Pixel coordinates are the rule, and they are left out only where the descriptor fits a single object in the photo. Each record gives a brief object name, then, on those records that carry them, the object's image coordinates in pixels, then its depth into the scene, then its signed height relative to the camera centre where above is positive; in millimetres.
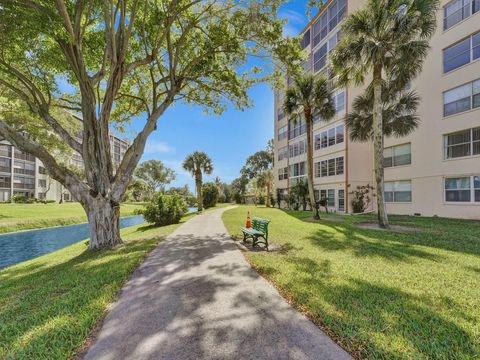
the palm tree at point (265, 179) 43331 +1610
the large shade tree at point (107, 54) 7930 +5372
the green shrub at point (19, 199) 45378 -2008
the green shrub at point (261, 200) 46562 -2473
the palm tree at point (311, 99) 16672 +6287
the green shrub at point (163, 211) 16938 -1642
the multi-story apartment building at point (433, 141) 15352 +3667
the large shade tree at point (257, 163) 58231 +6022
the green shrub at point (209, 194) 37875 -1044
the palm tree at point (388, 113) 15039 +4890
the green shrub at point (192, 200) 41412 -2205
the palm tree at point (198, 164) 32559 +3414
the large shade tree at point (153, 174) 75625 +4433
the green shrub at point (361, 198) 21703 -1014
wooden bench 8227 -1572
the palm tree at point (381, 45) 10898 +6928
